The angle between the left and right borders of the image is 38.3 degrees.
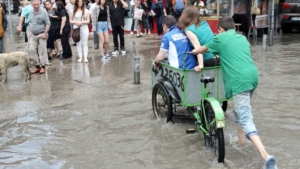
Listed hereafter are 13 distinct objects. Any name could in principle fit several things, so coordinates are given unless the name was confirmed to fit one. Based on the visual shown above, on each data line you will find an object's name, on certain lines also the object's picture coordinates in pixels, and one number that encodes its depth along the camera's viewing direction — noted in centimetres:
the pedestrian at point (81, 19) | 1182
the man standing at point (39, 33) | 1074
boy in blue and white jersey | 605
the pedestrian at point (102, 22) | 1244
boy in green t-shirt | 485
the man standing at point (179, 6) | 1694
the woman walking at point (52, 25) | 1275
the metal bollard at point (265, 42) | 1367
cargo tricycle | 496
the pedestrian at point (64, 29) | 1243
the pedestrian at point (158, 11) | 1778
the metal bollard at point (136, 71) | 914
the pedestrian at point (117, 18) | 1295
